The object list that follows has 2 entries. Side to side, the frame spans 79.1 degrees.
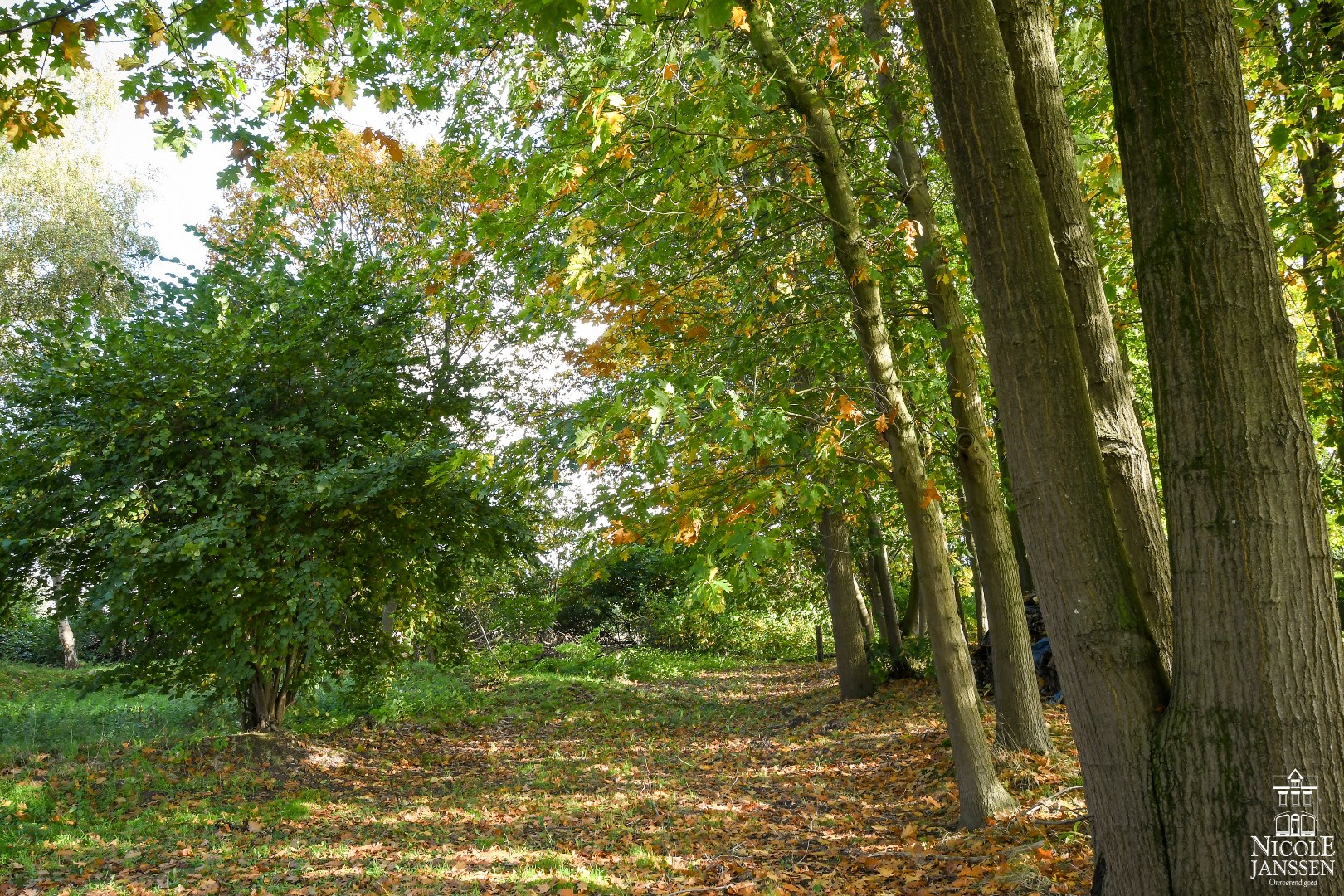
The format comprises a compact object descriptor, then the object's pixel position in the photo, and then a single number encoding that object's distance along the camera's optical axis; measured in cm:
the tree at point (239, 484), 784
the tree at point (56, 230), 1895
